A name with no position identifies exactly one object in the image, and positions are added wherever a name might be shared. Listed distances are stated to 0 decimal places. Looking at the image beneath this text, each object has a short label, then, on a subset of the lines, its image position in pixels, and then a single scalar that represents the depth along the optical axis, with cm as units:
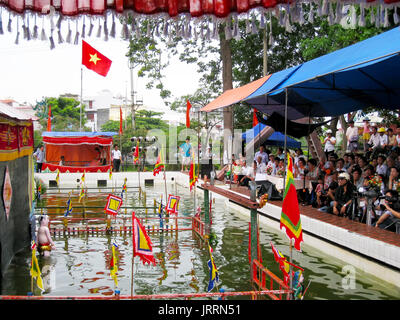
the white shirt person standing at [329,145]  1752
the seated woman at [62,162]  3082
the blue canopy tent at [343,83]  777
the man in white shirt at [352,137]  1712
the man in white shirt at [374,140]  1557
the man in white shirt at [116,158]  3031
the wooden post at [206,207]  1245
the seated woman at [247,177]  1959
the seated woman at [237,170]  2122
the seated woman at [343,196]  1129
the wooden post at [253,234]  762
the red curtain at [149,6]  364
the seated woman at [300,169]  1481
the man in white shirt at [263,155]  1833
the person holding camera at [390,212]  925
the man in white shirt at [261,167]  1748
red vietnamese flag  2127
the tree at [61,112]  4691
